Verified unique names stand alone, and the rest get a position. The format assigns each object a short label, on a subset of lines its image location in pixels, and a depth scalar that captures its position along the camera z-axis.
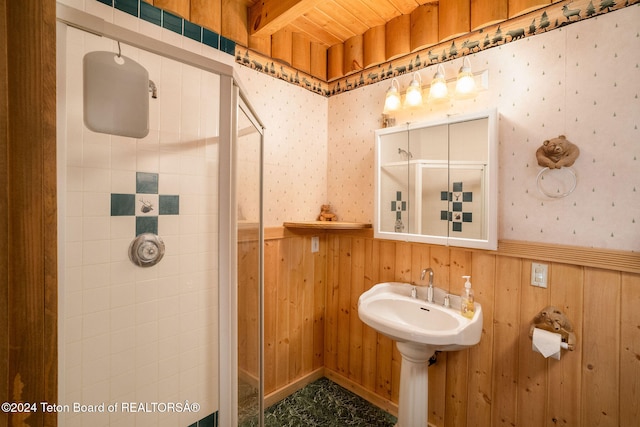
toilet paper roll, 1.18
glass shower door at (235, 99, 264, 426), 1.00
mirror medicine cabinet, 1.44
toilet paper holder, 1.23
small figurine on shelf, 2.14
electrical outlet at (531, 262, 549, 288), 1.31
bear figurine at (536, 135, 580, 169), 1.23
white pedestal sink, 1.25
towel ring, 1.24
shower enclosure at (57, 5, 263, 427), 0.88
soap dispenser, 1.43
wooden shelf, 1.84
